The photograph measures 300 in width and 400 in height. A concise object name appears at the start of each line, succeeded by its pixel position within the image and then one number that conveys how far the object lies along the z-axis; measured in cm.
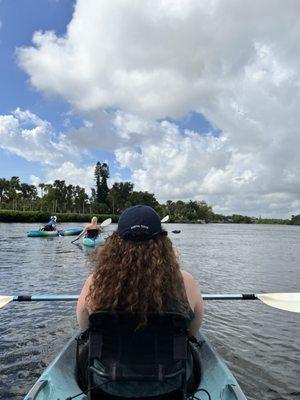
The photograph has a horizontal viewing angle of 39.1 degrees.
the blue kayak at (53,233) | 3425
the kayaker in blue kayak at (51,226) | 3581
